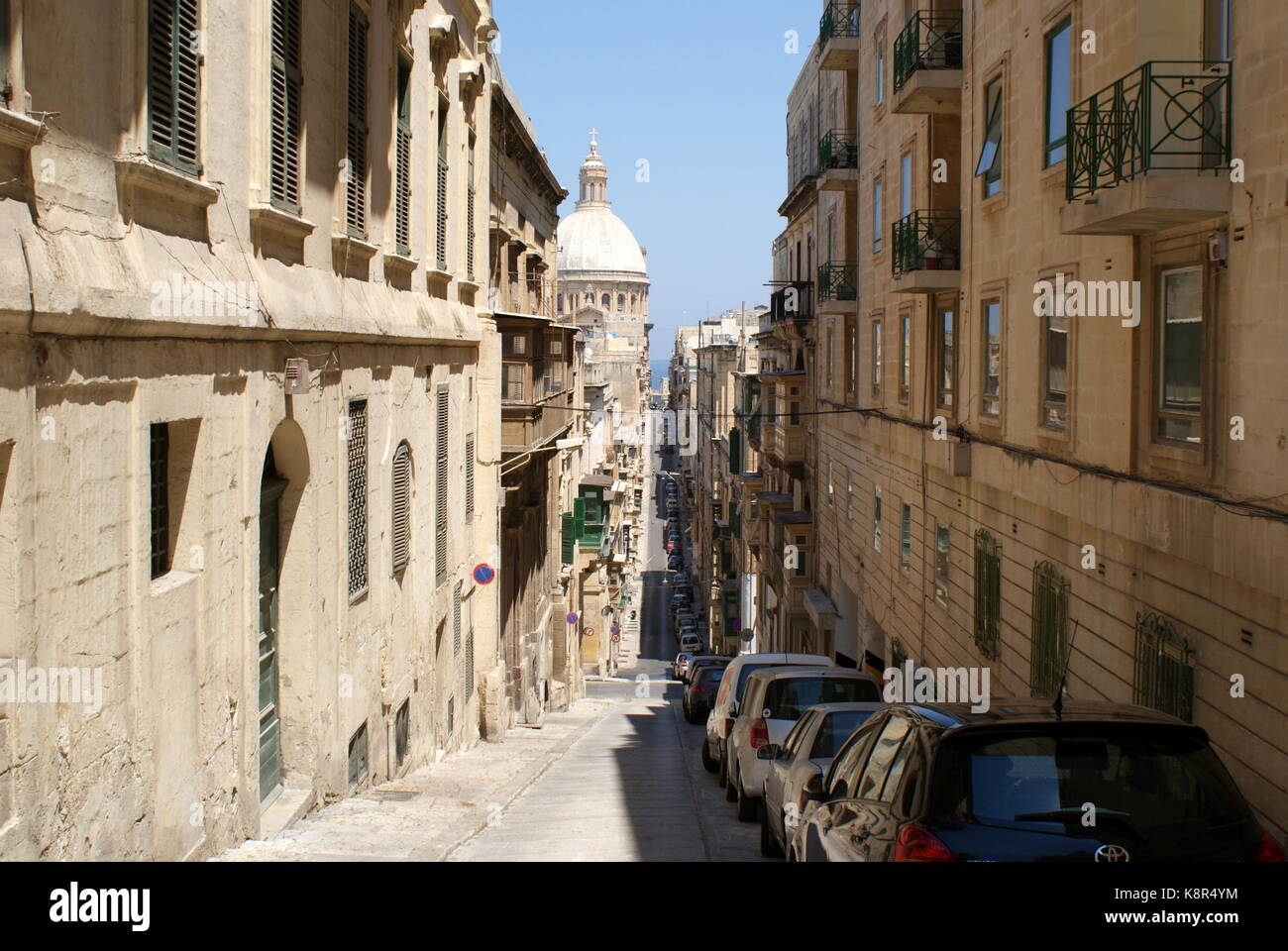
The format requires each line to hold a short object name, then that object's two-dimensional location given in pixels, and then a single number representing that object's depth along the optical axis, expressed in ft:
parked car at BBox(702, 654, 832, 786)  52.75
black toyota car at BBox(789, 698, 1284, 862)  16.39
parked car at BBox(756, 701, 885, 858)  32.50
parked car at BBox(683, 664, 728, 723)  92.32
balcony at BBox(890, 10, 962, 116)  54.80
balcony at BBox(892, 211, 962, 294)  55.36
